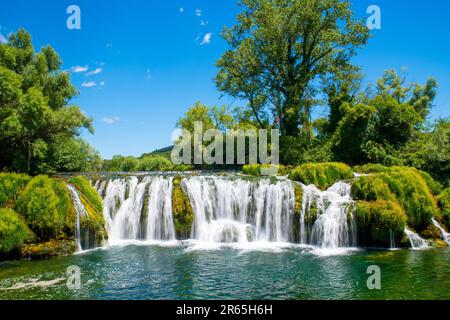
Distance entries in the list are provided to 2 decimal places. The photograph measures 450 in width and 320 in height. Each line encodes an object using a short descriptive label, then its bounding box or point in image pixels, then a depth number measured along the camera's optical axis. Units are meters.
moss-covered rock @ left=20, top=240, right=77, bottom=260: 13.73
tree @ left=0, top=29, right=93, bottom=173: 21.67
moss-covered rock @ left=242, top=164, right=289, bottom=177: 24.53
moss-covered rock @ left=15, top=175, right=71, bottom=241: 14.43
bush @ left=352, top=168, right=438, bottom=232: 16.34
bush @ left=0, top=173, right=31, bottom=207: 14.93
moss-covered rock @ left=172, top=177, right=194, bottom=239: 18.20
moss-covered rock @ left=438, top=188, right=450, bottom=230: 16.83
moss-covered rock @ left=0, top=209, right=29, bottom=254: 13.18
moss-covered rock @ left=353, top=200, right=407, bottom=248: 15.14
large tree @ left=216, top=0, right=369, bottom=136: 31.53
